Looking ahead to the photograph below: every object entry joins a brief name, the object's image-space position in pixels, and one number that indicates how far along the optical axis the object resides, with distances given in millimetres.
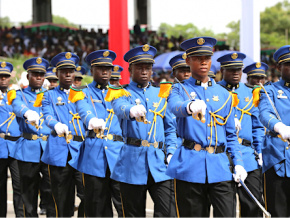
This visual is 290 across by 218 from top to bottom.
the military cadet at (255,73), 14263
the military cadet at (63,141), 12372
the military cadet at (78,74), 15998
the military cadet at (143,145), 9518
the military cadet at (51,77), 16696
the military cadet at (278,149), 9384
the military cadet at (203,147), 8228
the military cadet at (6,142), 14009
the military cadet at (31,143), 13521
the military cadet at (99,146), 10681
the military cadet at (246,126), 11964
